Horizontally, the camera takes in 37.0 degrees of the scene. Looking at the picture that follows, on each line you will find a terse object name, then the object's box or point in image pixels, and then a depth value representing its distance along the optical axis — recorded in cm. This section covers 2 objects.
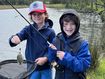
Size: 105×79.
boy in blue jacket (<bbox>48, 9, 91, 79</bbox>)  158
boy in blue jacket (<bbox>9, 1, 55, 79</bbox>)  200
